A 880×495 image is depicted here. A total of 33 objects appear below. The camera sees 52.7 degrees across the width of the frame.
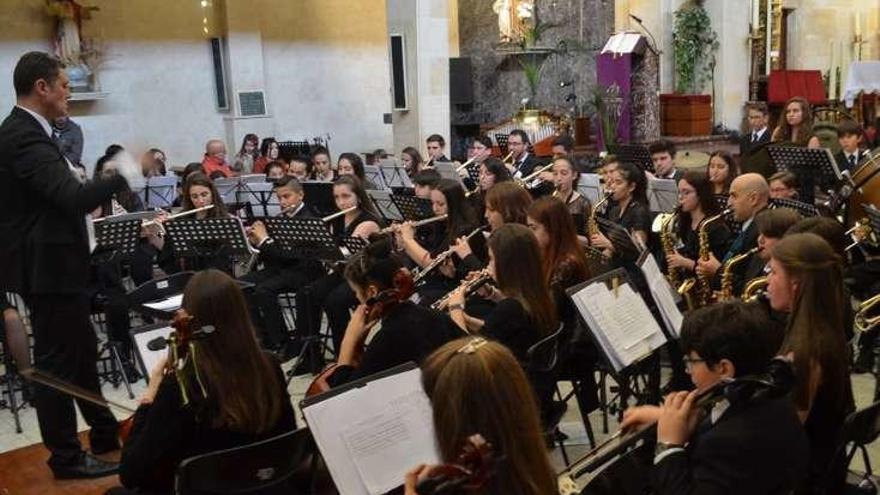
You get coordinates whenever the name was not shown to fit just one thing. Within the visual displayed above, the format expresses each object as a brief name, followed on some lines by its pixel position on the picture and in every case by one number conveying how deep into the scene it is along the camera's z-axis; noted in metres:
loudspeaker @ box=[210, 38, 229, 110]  14.49
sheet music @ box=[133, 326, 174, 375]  3.75
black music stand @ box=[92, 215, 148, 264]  6.31
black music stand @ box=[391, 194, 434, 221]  7.25
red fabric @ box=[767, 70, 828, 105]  15.34
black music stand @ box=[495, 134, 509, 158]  12.87
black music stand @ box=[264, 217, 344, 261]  6.19
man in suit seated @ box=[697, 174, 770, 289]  5.45
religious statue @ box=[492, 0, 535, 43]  16.80
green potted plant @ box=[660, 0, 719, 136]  13.89
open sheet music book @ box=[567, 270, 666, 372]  3.71
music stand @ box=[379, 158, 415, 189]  9.84
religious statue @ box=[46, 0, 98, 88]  12.43
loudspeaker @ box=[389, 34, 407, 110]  13.73
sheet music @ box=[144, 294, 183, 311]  5.16
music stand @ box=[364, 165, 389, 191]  10.04
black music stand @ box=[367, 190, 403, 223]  8.02
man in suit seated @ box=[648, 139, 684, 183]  8.06
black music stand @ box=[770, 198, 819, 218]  5.77
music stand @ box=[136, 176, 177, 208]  9.09
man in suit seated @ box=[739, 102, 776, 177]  8.38
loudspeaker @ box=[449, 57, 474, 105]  16.73
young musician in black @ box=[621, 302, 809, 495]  2.40
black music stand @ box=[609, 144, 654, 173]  8.63
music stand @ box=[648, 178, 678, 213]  7.19
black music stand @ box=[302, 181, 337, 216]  8.29
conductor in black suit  3.72
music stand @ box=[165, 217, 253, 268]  6.43
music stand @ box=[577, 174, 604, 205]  7.82
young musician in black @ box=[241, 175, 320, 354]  6.93
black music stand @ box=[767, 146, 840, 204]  7.02
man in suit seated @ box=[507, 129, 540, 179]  9.39
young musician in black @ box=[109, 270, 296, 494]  2.87
